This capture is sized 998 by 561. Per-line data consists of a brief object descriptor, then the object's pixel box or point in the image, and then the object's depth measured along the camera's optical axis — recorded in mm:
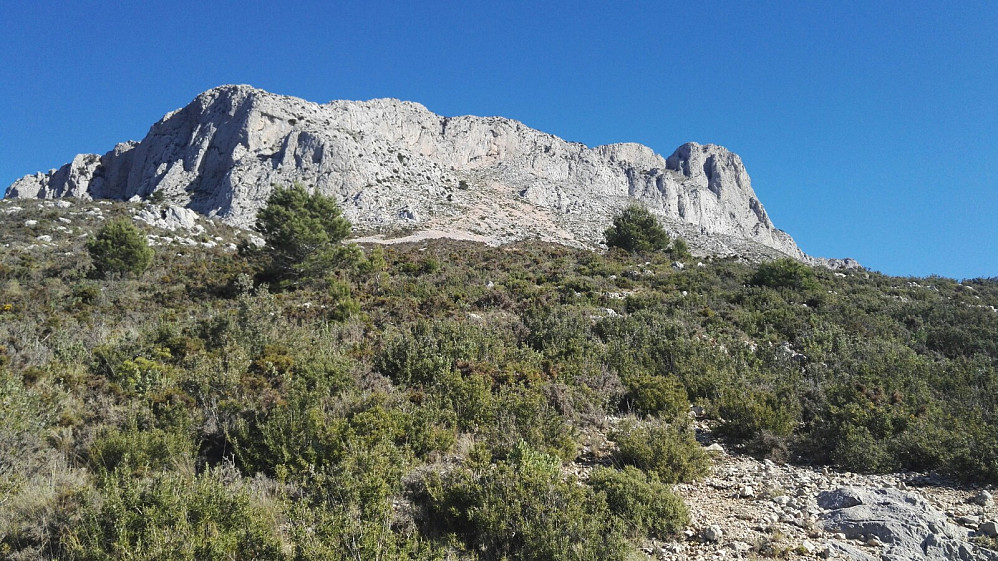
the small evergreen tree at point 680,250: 26227
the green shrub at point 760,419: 6367
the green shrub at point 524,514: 3604
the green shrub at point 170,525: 3031
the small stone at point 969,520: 4413
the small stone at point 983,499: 4793
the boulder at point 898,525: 4023
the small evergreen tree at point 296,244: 17312
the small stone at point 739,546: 4043
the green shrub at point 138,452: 4391
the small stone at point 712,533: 4195
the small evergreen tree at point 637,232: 28984
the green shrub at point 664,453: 5379
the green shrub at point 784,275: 17906
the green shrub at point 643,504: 4238
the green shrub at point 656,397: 7312
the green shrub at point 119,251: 16812
